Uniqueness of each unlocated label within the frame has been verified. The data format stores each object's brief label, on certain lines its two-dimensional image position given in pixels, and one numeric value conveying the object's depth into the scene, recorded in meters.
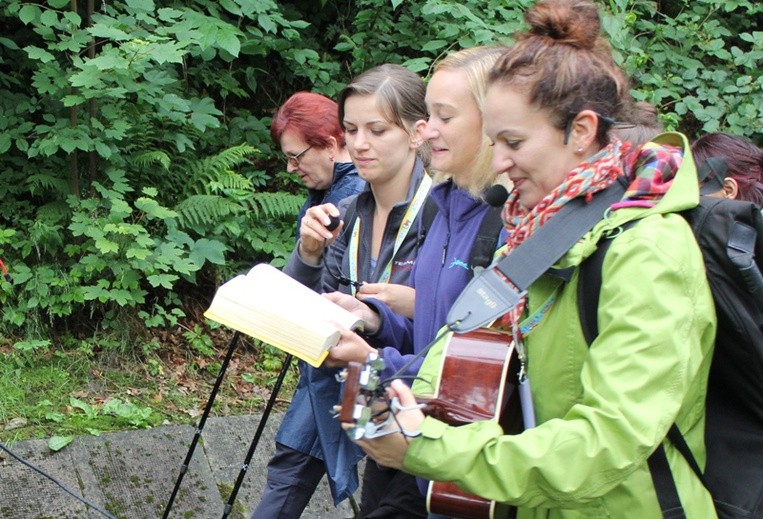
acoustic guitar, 1.93
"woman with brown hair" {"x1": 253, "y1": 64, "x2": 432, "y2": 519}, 3.26
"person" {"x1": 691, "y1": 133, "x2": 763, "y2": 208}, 3.62
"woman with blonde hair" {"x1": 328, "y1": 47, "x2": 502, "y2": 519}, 2.63
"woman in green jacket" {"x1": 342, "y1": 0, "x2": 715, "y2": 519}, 1.63
